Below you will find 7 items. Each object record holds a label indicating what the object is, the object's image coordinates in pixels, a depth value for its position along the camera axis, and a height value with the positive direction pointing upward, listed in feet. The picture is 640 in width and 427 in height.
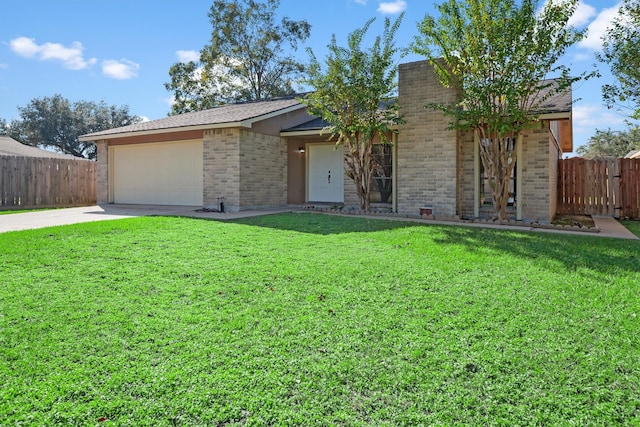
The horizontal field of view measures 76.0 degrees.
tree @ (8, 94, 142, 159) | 118.52 +22.94
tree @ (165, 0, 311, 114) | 93.61 +32.84
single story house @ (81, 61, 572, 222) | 35.63 +4.05
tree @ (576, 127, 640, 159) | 128.16 +19.30
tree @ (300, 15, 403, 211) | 37.86 +10.08
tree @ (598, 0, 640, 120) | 38.45 +14.37
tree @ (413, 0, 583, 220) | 29.60 +10.52
